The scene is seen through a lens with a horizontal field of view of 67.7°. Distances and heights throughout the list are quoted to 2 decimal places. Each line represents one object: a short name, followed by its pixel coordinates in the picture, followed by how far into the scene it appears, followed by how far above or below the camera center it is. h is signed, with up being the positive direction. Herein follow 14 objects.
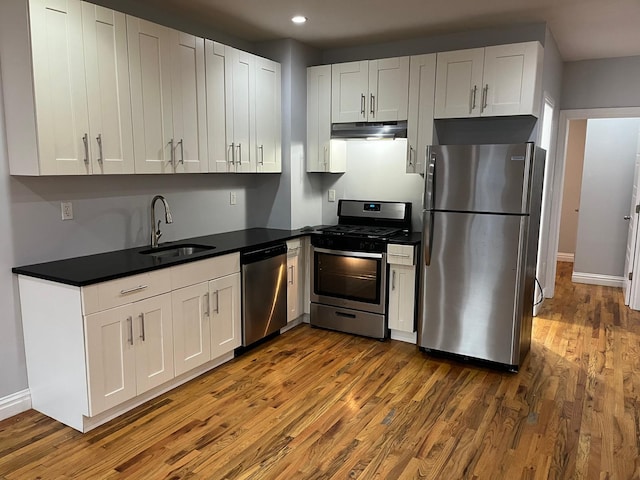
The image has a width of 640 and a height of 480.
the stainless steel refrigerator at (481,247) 3.29 -0.49
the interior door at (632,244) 5.13 -0.69
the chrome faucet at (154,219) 3.31 -0.30
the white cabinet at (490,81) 3.55 +0.75
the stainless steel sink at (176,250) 3.43 -0.55
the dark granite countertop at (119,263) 2.59 -0.53
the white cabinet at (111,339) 2.58 -0.96
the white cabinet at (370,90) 4.04 +0.76
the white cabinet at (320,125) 4.37 +0.48
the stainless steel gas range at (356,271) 4.04 -0.81
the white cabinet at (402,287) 3.89 -0.89
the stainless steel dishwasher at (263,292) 3.66 -0.92
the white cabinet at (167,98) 3.03 +0.52
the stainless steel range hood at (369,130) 4.09 +0.42
